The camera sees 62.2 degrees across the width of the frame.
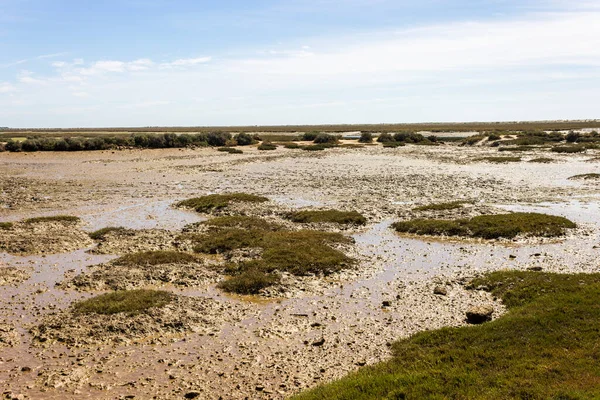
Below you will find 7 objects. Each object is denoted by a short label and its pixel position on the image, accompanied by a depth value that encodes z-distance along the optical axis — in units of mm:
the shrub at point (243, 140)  93125
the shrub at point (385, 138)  101000
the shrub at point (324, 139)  98156
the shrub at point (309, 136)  107312
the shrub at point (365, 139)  99938
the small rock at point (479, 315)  12211
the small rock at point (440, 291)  14617
